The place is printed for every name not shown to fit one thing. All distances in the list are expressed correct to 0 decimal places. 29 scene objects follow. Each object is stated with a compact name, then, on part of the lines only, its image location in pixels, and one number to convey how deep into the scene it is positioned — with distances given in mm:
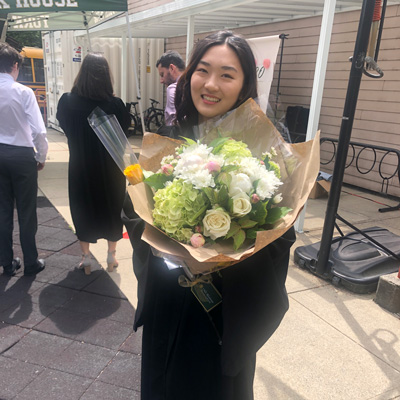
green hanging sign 4586
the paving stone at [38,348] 2428
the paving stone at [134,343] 2537
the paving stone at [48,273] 3428
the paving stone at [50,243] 4117
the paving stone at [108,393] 2152
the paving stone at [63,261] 3705
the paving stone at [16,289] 3076
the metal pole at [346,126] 2892
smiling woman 1280
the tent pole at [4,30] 5914
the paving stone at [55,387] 2143
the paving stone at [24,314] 2797
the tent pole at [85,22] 7092
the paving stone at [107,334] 2621
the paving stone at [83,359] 2349
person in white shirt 3172
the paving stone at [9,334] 2549
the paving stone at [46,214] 4973
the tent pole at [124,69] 9695
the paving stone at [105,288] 3250
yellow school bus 16969
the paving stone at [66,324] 2715
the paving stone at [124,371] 2262
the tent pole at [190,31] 6867
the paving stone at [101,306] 2932
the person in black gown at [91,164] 3162
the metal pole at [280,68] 7441
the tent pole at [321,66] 4055
